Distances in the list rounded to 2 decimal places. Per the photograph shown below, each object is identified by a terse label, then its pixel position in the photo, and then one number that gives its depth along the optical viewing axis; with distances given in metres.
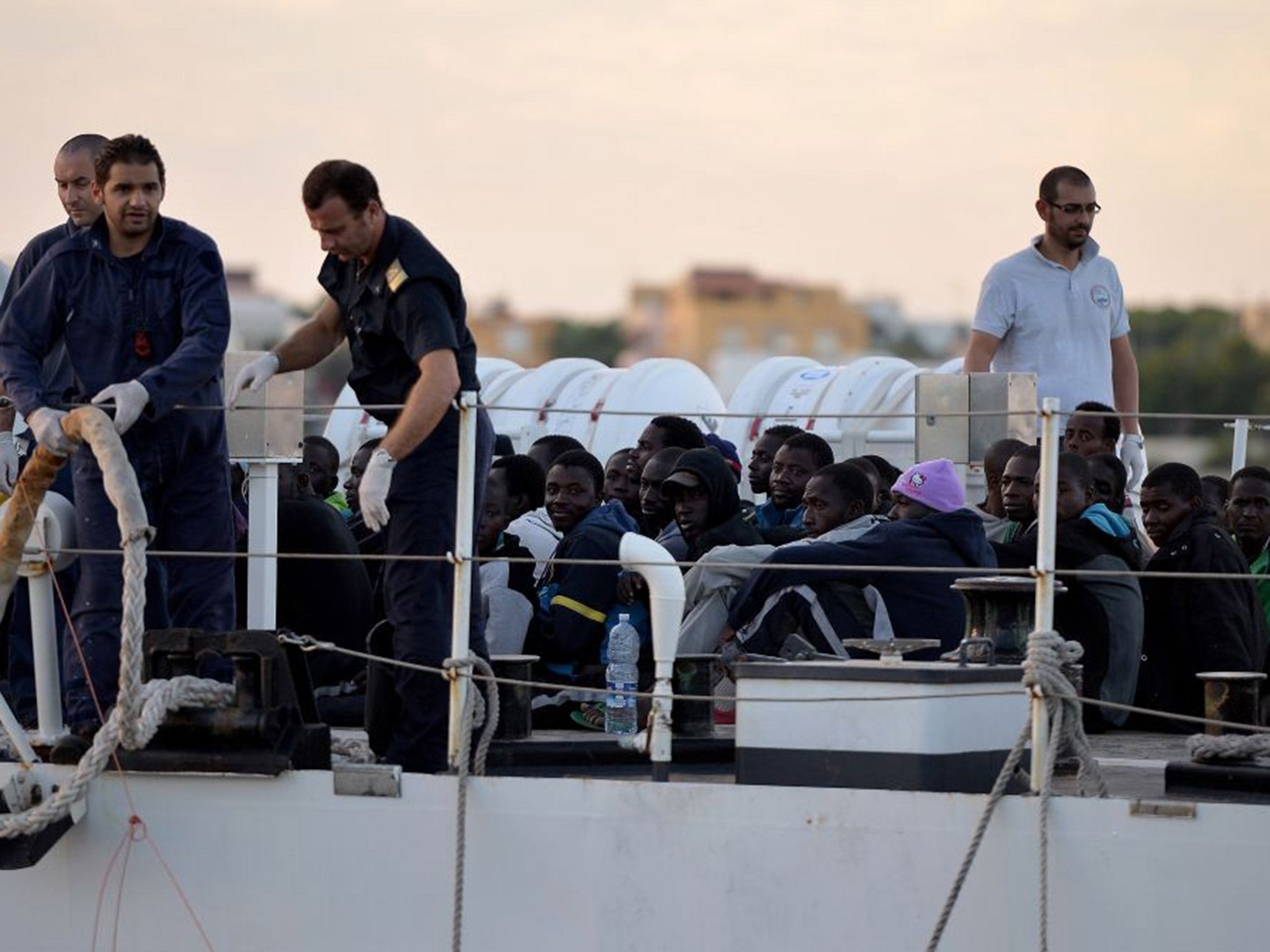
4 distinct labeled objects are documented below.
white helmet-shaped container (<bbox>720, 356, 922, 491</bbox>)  25.80
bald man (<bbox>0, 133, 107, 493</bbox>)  14.65
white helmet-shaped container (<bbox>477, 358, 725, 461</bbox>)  29.28
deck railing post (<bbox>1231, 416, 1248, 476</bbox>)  21.22
